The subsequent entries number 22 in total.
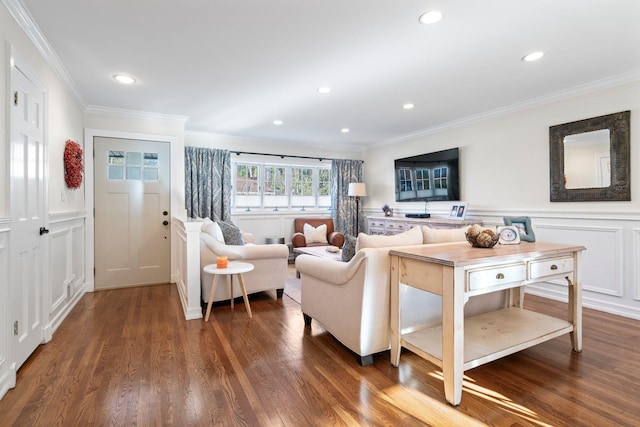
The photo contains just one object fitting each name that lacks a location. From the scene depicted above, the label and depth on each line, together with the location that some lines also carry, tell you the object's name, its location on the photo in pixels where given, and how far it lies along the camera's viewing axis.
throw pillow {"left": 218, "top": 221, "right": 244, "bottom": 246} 3.83
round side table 3.14
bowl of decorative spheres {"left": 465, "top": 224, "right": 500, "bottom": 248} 2.23
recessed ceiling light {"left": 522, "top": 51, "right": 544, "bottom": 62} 2.73
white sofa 2.19
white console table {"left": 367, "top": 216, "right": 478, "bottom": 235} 4.63
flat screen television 5.02
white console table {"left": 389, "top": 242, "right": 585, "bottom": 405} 1.79
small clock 2.46
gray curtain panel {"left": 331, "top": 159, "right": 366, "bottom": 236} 6.86
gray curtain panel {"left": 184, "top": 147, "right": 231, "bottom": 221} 5.43
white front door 4.29
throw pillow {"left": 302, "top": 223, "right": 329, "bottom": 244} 6.16
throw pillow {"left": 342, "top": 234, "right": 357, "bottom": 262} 2.54
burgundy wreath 3.38
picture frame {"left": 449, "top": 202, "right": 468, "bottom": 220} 4.80
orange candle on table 3.25
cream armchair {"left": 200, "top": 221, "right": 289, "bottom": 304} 3.61
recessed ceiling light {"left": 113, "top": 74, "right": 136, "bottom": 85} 3.20
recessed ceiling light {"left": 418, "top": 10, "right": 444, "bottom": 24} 2.14
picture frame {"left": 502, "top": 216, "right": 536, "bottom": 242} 3.60
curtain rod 5.99
